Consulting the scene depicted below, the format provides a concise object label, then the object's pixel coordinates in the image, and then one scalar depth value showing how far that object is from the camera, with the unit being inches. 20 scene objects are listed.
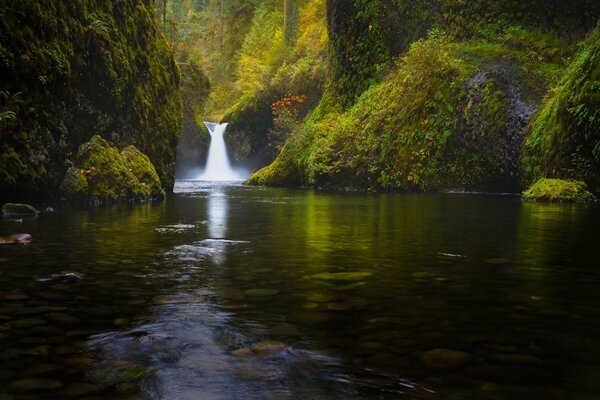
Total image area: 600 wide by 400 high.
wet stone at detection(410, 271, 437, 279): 171.6
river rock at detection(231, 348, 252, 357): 101.2
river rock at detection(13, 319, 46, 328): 116.3
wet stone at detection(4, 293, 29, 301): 137.6
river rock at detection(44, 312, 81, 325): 119.1
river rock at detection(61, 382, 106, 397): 82.2
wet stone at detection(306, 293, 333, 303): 141.1
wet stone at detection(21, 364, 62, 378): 89.6
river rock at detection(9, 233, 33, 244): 241.0
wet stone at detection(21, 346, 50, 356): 98.8
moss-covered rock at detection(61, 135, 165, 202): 514.6
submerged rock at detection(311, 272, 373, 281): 170.0
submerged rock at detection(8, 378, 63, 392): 83.7
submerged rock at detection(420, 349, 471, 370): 94.9
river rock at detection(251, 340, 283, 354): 103.0
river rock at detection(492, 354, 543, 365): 96.0
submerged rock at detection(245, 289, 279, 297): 149.2
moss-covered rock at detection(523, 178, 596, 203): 535.5
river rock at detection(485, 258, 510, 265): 196.9
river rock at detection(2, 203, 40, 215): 381.4
